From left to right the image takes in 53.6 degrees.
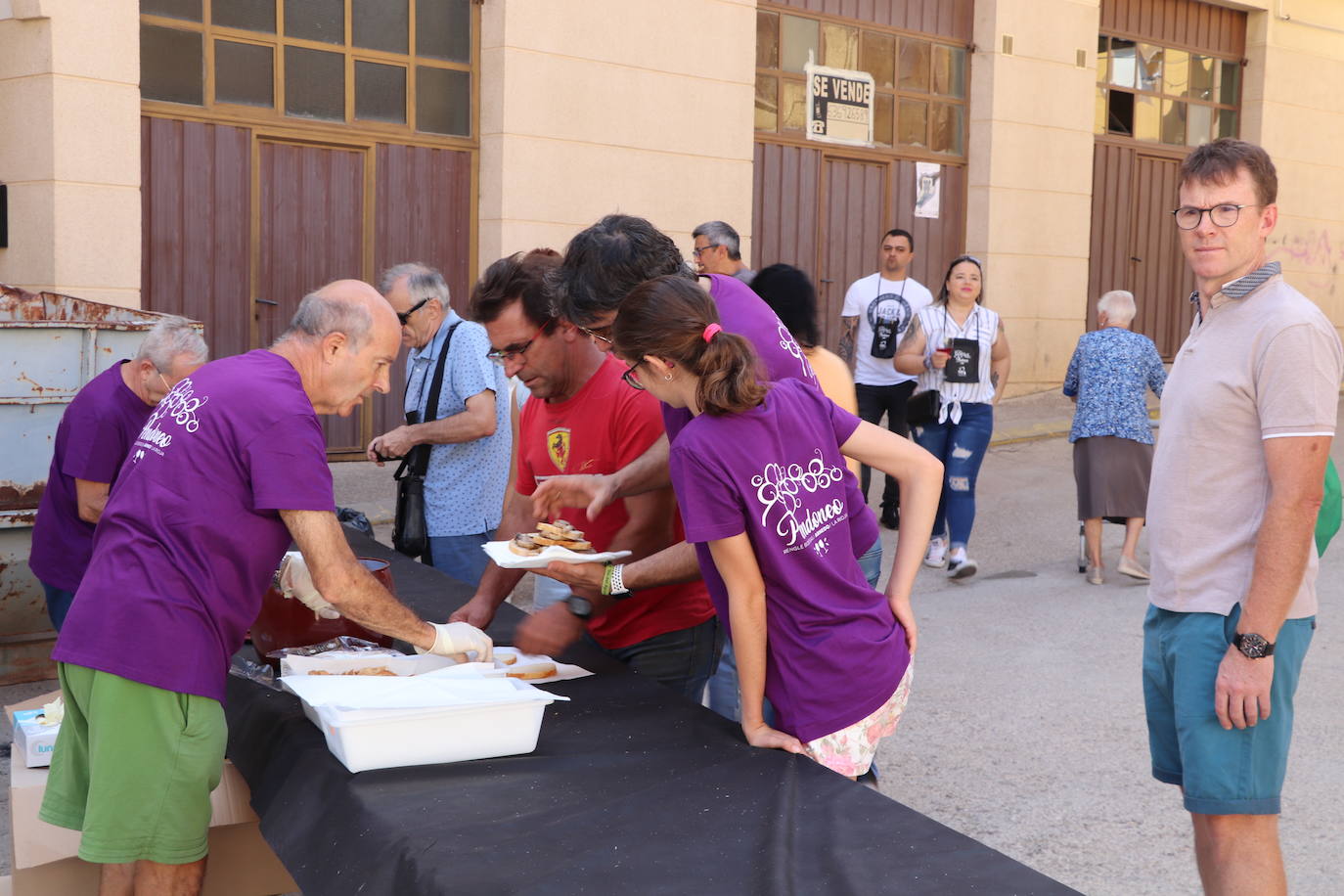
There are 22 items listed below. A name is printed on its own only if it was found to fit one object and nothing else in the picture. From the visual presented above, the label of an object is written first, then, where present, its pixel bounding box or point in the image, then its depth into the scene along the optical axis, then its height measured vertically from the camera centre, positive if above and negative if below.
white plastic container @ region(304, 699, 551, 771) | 2.39 -0.80
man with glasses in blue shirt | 5.04 -0.50
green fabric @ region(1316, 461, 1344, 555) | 2.94 -0.43
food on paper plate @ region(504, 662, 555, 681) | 2.96 -0.83
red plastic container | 3.13 -0.78
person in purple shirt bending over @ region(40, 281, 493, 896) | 2.59 -0.58
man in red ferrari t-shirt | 3.19 -0.37
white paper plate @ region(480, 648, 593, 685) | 3.01 -0.84
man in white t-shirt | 8.73 -0.13
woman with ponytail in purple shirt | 2.47 -0.40
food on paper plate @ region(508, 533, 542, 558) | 2.92 -0.54
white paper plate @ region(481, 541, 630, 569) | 2.80 -0.55
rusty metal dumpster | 5.21 -0.49
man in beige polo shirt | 2.66 -0.41
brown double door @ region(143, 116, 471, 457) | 8.55 +0.49
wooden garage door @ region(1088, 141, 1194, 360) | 14.37 +0.77
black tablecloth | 2.00 -0.85
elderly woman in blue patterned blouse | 7.41 -0.59
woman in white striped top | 7.46 -0.41
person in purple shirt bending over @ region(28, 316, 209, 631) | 4.44 -0.51
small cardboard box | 3.27 -1.11
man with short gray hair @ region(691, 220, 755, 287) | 6.59 +0.27
